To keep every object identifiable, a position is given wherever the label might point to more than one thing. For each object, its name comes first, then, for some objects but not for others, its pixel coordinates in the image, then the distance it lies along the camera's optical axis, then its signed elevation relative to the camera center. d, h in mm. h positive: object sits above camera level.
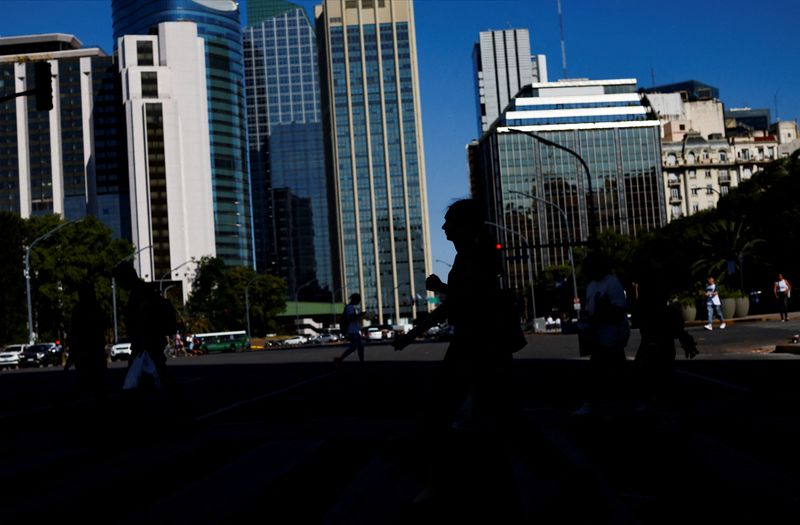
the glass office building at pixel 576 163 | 140375 +19461
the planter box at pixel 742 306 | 44969 -541
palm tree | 56812 +2709
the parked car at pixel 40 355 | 55562 -642
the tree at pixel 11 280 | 69688 +4431
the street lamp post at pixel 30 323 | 56250 +1122
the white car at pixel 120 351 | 62688 -817
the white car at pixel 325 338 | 116750 -1775
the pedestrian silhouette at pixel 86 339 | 10742 +11
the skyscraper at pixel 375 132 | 184250 +33592
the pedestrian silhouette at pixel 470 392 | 4473 -361
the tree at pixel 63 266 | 77562 +5712
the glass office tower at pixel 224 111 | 169875 +36427
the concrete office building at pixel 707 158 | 138375 +18483
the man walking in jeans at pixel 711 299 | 33812 -110
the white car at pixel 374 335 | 116962 -1731
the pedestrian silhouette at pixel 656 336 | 8961 -320
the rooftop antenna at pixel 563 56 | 168625 +41230
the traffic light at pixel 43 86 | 21984 +5510
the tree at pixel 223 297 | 112312 +3589
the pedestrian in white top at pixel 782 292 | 35188 -35
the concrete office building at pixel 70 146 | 171875 +33080
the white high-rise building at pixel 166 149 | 156750 +28356
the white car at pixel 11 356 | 55156 -602
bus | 89231 -995
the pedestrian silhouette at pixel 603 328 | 9406 -226
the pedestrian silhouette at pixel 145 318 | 10453 +181
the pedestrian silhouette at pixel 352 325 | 22391 -75
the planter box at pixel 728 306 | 44500 -478
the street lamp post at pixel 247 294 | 107062 +3582
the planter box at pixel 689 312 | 45344 -625
